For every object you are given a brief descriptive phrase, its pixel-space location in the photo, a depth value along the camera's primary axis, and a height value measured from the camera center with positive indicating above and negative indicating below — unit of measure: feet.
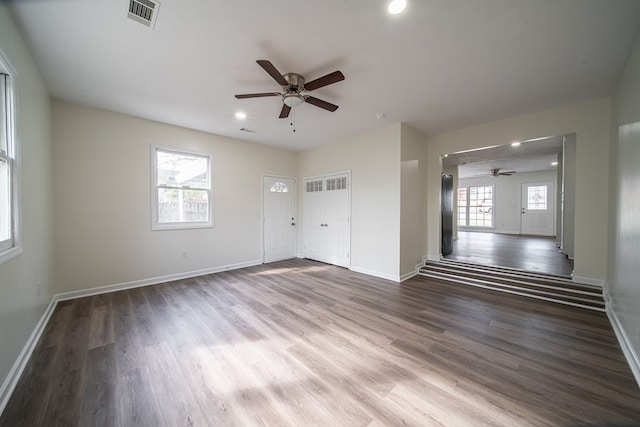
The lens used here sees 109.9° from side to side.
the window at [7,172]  5.87 +1.01
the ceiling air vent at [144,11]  5.70 +5.23
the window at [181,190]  13.29 +1.19
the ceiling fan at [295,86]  7.06 +4.31
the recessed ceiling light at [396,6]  5.52 +5.08
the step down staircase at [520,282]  10.03 -3.90
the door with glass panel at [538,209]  29.43 -0.09
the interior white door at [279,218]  18.10 -0.81
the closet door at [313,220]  18.17 -0.92
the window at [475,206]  34.27 +0.38
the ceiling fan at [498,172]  27.89 +4.63
